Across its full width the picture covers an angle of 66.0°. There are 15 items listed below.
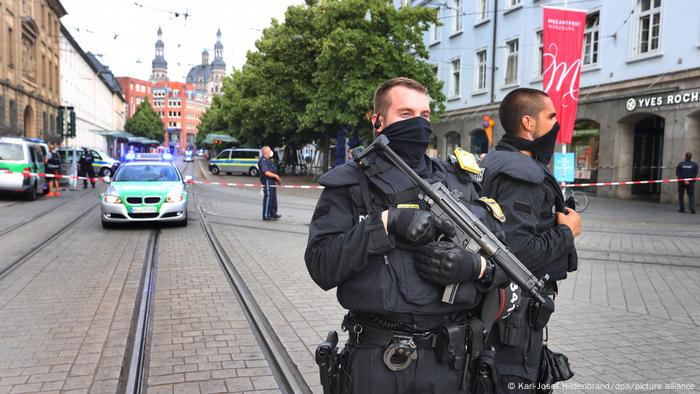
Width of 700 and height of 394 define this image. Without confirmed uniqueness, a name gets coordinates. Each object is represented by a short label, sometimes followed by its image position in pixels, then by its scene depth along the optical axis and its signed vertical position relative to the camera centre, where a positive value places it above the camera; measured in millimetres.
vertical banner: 12344 +2655
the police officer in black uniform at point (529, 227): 2449 -256
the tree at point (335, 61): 23078 +4863
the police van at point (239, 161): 41375 +173
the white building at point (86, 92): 55381 +8328
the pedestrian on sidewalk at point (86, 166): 26172 -356
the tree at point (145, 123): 104125 +7328
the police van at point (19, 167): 17359 -338
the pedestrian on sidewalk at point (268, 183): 13266 -457
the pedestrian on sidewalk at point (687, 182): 15586 -139
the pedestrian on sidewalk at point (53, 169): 20750 -450
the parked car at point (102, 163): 32938 -237
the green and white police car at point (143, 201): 11148 -847
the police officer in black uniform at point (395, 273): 1868 -375
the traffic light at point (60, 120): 25859 +1826
